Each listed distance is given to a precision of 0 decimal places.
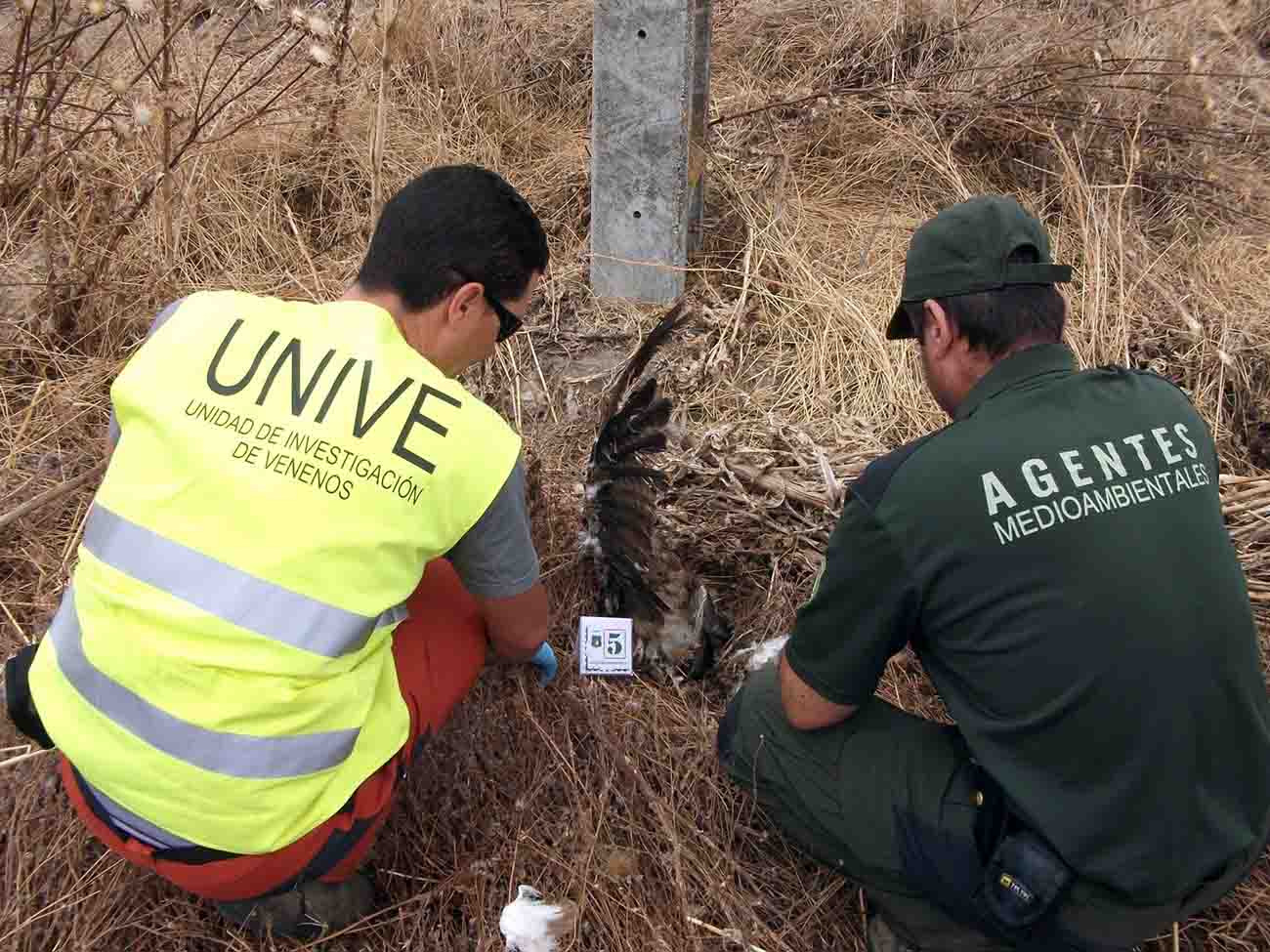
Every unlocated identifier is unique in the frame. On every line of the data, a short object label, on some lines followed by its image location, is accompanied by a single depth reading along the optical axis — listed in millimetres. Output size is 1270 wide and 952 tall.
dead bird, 2443
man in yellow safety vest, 1387
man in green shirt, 1469
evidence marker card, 2457
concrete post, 3248
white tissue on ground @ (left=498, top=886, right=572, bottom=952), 1856
